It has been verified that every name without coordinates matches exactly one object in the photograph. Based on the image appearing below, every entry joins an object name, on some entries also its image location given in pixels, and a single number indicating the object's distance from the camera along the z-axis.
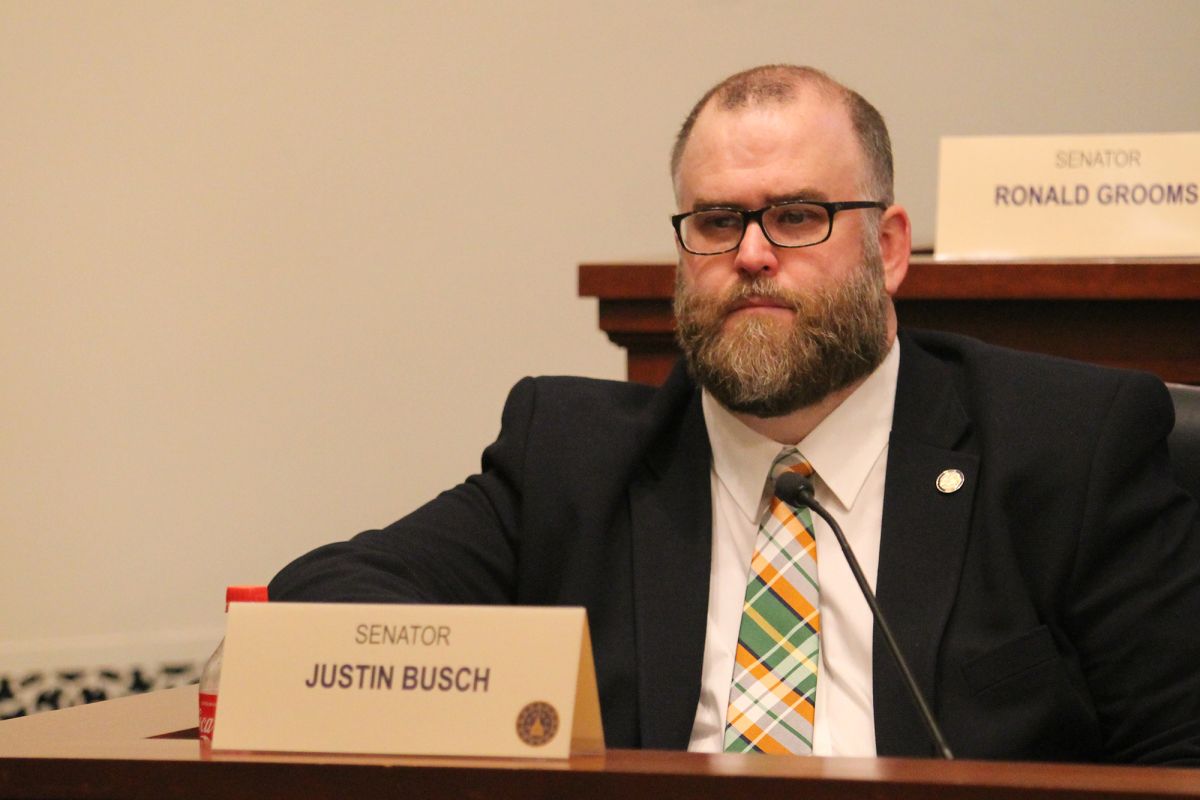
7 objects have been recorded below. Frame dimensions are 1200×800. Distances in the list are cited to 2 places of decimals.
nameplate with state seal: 4.54
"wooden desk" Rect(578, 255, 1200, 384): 5.26
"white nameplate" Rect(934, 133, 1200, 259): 5.28
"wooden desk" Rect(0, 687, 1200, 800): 4.33
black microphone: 4.64
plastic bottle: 4.73
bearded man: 4.91
